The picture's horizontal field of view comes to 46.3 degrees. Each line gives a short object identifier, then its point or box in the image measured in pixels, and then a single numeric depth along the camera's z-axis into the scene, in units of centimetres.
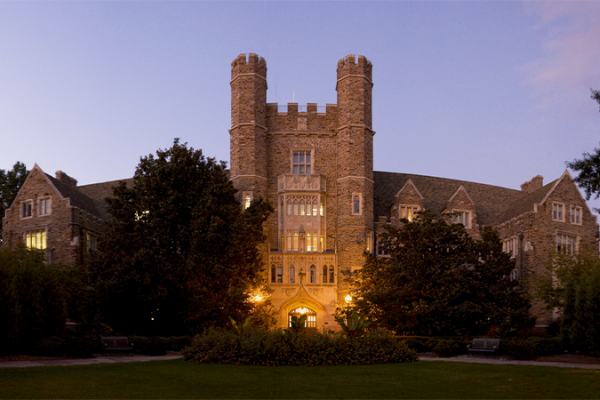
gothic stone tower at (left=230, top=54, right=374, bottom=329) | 4922
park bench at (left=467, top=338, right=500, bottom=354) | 2812
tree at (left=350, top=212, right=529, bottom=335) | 3647
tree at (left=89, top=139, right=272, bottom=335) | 3609
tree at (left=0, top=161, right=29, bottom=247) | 5562
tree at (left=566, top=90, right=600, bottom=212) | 2127
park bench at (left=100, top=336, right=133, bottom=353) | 2847
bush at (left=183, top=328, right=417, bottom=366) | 2344
